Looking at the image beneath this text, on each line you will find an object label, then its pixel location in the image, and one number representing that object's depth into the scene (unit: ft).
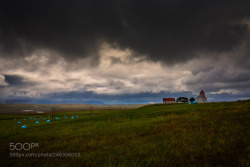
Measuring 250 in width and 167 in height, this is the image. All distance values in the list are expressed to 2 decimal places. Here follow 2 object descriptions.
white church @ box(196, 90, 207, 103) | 320.70
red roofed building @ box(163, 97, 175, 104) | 451.94
